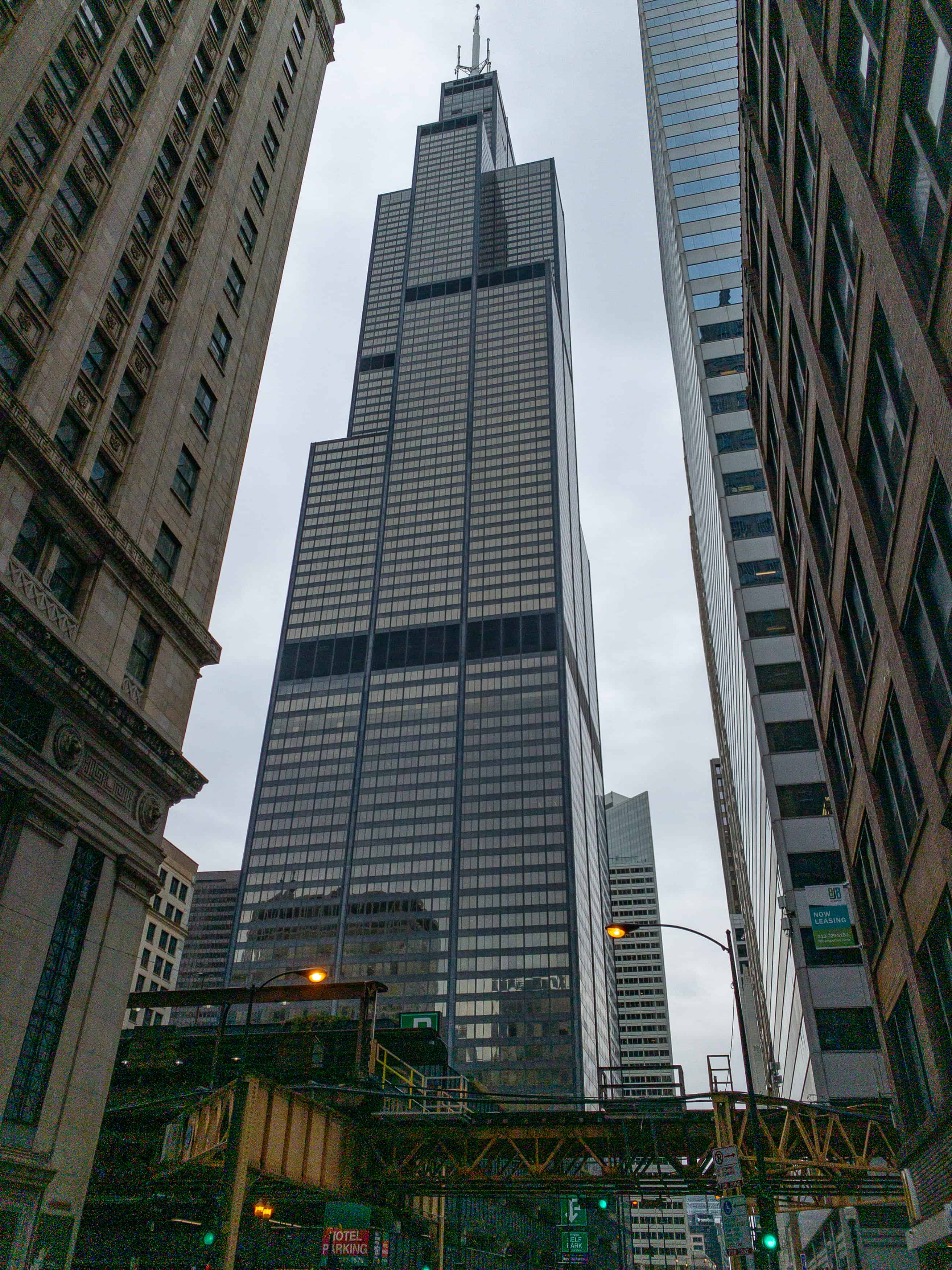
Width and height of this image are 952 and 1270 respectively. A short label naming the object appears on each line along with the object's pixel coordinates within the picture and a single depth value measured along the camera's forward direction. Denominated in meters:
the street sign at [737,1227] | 20.36
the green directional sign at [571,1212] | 68.50
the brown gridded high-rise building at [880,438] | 15.99
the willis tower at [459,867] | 161.38
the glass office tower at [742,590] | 50.94
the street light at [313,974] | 24.94
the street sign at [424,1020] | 50.84
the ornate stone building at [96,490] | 24.23
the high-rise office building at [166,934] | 109.62
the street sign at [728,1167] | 20.48
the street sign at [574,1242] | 72.12
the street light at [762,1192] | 20.23
